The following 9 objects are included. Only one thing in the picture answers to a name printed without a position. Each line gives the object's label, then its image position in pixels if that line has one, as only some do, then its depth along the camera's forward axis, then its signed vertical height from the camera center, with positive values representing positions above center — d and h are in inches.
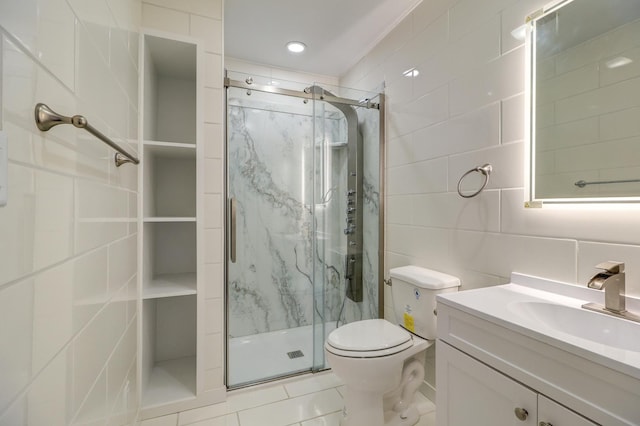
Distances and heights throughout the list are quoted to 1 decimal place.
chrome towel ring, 51.9 +7.5
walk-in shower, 83.8 -2.6
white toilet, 51.9 -25.8
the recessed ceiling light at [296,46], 87.9 +51.4
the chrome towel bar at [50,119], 21.7 +7.3
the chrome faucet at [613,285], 33.9 -8.5
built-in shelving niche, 66.1 -4.0
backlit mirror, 35.5 +15.3
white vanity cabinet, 24.0 -16.0
